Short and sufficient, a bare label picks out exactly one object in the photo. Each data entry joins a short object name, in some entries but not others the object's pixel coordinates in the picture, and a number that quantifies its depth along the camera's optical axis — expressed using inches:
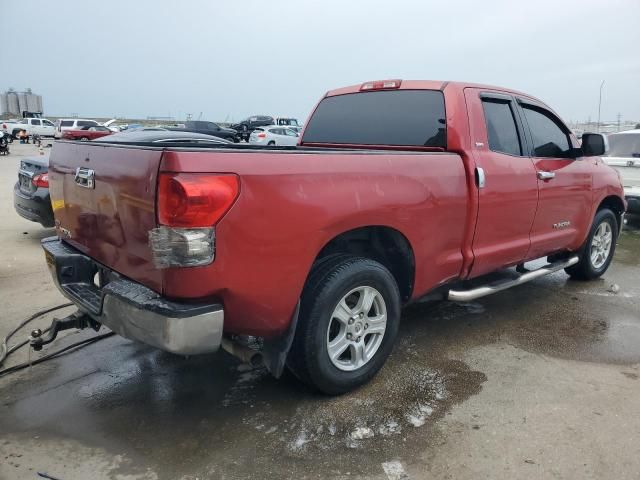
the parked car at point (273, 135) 1076.4
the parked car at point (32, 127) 1520.7
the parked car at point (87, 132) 1038.4
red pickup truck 92.5
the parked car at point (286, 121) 1596.5
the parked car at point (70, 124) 1255.5
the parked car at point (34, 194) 261.3
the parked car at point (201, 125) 1135.0
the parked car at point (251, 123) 1454.2
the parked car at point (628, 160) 336.5
